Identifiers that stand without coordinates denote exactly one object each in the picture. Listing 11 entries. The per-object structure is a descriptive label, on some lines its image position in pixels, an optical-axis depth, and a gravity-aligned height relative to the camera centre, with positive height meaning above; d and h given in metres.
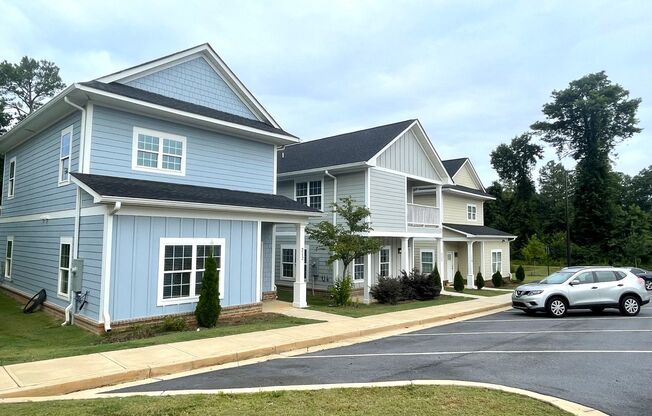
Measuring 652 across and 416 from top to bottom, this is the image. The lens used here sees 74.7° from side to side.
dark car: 26.84 -1.28
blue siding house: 11.29 +1.85
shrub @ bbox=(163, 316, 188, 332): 11.28 -1.84
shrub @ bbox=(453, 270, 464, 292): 24.78 -1.60
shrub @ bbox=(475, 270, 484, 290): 26.45 -1.59
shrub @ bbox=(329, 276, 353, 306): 16.94 -1.50
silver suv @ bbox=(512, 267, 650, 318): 15.13 -1.32
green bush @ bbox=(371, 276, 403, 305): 18.27 -1.53
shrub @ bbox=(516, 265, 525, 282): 31.69 -1.45
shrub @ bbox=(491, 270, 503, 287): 28.69 -1.59
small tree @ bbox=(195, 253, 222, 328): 11.91 -1.24
